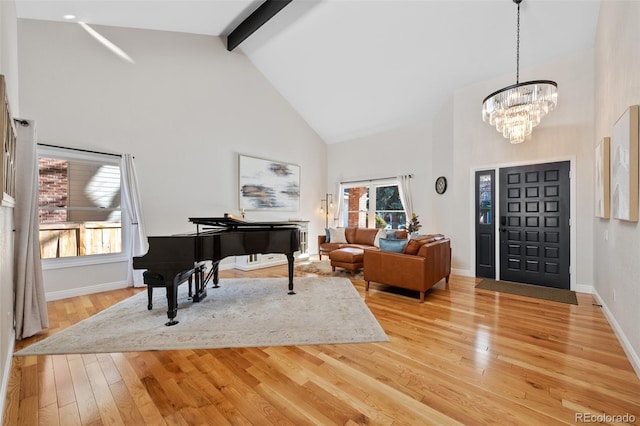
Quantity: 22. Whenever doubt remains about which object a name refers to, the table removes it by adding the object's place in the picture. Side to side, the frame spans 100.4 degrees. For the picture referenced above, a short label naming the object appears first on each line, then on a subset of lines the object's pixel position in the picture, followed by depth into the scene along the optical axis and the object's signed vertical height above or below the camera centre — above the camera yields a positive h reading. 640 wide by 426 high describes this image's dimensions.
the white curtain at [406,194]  6.21 +0.39
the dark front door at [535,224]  4.04 -0.22
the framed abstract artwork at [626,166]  2.03 +0.36
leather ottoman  4.91 -0.89
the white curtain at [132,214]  4.16 -0.04
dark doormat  3.59 -1.18
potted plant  5.80 -0.32
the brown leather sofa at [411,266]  3.50 -0.78
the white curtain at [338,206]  7.60 +0.15
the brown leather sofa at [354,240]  6.11 -0.70
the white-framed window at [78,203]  3.66 +0.12
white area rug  2.38 -1.17
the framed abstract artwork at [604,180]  2.86 +0.34
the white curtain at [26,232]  2.45 -0.19
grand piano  2.71 -0.43
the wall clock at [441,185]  5.55 +0.55
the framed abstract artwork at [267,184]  5.85 +0.64
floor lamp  7.82 +0.18
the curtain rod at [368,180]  6.26 +0.82
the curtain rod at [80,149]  3.53 +0.88
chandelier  3.04 +1.26
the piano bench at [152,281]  2.97 -0.78
